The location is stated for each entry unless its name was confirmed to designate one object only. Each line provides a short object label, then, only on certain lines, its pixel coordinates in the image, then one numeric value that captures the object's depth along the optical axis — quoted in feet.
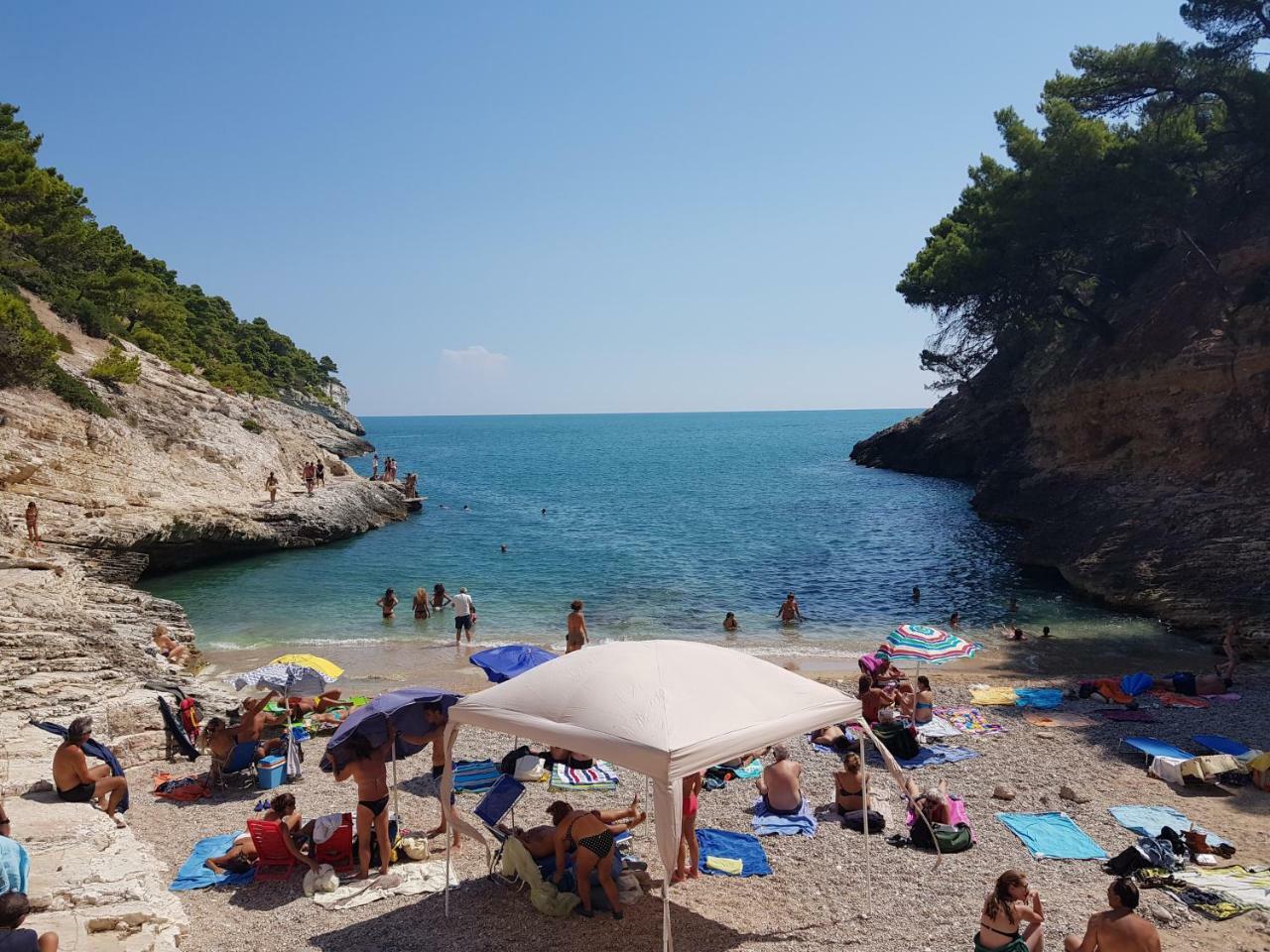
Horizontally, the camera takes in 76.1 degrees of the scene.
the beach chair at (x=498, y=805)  26.55
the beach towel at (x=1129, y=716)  44.52
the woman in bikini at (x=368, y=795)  25.57
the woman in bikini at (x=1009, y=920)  20.39
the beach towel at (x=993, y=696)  49.73
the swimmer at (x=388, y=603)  80.74
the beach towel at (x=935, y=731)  41.43
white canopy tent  19.83
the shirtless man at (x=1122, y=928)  19.33
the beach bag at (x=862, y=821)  30.25
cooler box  34.83
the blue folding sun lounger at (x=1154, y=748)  37.50
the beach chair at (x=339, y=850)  26.50
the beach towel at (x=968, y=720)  43.42
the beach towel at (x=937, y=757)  38.22
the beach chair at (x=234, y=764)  34.35
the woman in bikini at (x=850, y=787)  31.07
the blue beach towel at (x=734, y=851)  26.61
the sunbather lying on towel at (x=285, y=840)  25.86
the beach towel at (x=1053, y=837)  28.36
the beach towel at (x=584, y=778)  34.73
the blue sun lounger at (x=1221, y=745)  38.70
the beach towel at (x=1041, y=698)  48.52
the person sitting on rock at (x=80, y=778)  28.84
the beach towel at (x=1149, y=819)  30.19
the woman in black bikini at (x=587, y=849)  23.56
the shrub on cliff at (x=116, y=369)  105.19
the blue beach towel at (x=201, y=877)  25.36
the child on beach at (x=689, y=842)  25.67
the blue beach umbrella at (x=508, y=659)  39.06
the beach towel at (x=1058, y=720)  44.45
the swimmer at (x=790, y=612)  79.61
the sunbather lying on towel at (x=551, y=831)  24.64
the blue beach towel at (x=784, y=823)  29.89
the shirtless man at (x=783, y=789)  31.35
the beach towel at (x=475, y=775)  34.88
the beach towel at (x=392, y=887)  24.47
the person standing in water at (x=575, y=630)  55.67
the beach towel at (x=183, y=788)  33.53
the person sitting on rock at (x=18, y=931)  16.88
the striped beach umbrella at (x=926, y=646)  43.11
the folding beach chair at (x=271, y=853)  26.05
